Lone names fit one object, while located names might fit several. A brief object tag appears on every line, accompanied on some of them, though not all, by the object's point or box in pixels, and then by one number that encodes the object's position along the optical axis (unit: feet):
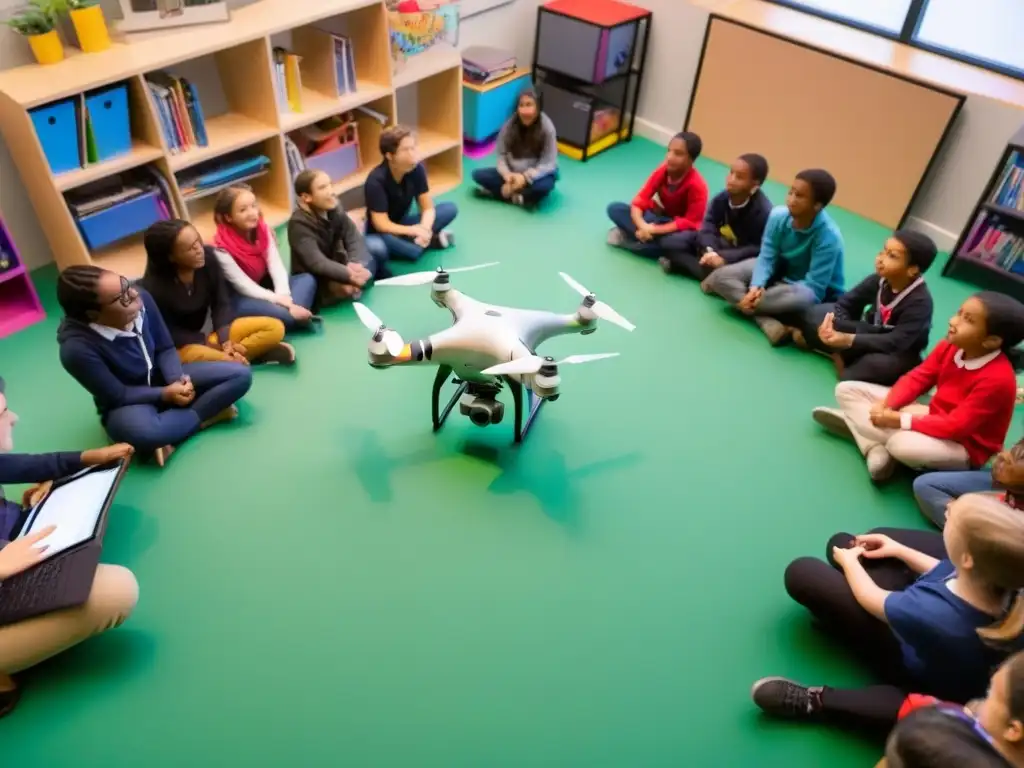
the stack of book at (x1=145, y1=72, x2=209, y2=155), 10.38
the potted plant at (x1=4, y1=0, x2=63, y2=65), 9.29
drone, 7.62
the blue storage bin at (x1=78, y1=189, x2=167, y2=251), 10.44
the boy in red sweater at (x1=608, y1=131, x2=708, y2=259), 12.29
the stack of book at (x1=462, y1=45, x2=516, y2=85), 14.43
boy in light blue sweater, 10.43
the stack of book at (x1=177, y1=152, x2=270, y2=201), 11.31
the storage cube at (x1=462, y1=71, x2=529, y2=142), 14.60
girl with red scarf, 9.70
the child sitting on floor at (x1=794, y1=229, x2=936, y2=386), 9.26
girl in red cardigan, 7.97
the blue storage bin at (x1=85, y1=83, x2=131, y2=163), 9.70
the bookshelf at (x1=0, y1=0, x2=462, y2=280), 9.58
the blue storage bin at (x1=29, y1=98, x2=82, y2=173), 9.25
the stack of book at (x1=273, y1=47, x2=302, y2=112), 11.51
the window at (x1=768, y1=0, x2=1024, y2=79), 12.94
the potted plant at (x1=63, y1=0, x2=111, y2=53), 9.64
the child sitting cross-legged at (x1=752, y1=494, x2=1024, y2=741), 5.65
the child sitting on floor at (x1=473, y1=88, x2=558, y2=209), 13.42
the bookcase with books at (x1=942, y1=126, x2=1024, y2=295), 11.22
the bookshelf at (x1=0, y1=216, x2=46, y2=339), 9.91
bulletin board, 12.57
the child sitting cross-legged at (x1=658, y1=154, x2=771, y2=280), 11.25
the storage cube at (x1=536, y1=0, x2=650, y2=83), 14.25
